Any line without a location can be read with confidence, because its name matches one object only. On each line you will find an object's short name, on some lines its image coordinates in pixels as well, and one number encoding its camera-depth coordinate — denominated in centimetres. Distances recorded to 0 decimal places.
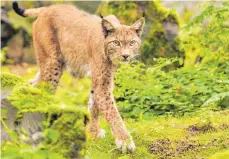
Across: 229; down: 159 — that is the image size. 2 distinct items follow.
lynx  1337
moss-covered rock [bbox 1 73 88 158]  812
